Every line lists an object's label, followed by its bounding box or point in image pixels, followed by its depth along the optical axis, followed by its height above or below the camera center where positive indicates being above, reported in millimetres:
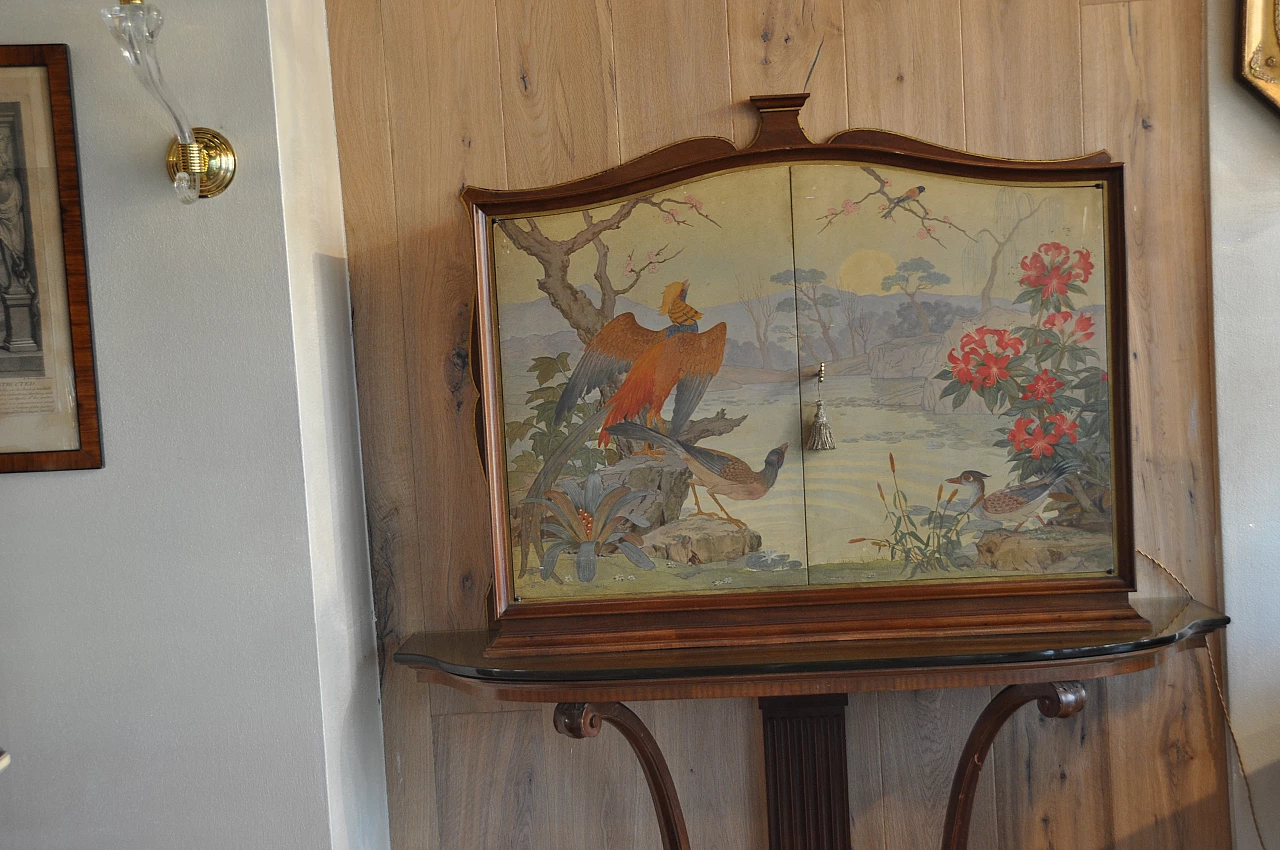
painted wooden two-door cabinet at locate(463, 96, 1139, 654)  1476 -26
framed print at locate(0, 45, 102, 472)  1338 +211
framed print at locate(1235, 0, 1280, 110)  1521 +525
